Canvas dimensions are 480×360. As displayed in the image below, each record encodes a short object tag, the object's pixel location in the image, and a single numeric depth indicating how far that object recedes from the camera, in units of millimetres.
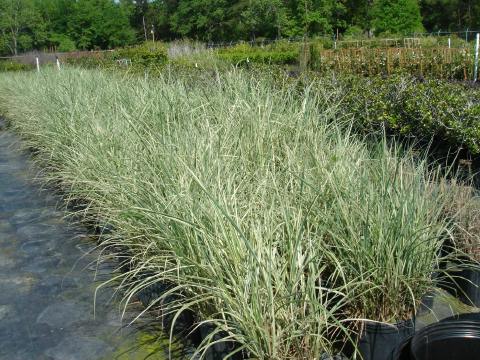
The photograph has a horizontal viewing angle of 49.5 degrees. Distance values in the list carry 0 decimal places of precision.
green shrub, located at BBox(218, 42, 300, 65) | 19266
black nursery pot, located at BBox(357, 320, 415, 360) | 2006
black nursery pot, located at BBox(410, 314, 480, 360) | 1880
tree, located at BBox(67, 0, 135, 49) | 50000
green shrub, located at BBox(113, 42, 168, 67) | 16016
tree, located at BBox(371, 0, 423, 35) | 29328
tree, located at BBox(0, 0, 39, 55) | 45281
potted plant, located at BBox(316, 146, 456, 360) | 2010
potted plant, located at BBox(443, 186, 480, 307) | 2607
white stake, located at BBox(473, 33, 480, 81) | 10206
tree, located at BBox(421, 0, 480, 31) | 29877
